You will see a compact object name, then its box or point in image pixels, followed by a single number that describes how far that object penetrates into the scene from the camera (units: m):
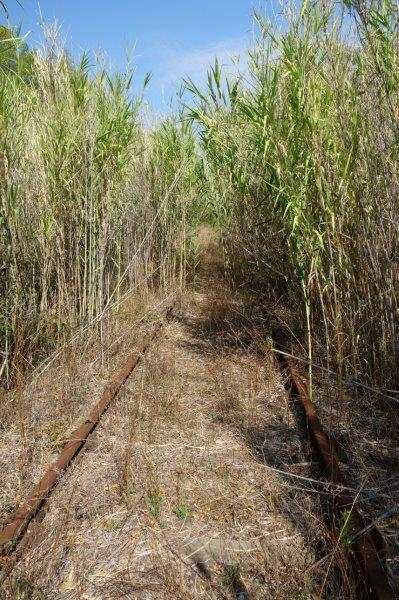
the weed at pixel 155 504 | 2.83
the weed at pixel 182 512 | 2.81
